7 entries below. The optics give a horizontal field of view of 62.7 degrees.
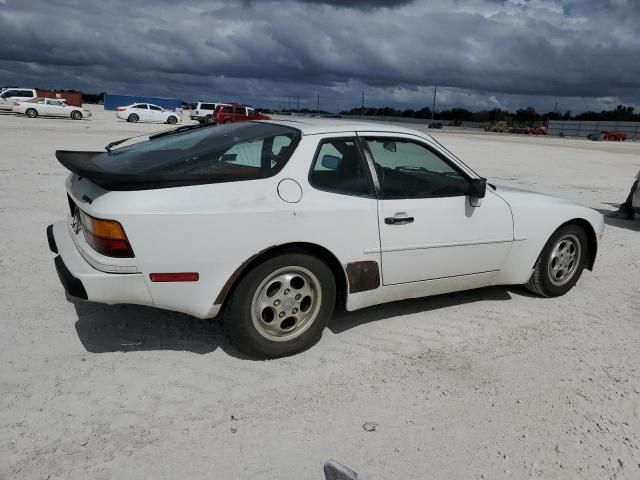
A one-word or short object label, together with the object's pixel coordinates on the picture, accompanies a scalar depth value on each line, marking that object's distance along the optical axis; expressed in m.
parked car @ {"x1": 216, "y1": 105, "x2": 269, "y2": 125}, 34.06
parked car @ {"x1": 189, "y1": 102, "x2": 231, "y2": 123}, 43.24
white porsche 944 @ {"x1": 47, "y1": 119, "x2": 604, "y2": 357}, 2.94
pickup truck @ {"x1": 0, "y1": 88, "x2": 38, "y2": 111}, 33.75
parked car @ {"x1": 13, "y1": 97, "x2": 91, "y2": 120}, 32.72
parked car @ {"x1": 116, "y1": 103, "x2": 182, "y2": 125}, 35.72
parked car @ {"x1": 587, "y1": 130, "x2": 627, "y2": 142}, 58.97
